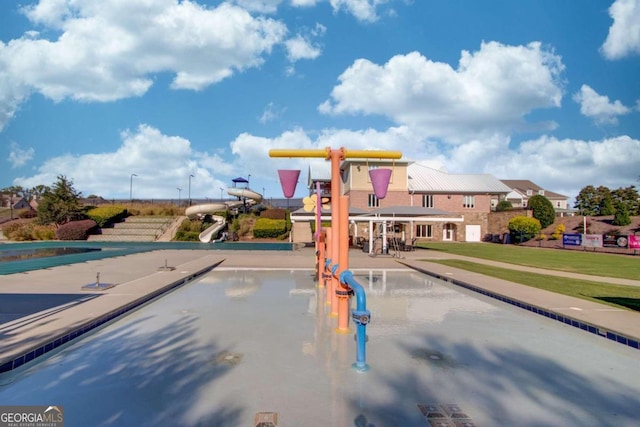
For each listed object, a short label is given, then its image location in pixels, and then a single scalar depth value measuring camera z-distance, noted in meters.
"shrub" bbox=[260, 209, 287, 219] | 35.91
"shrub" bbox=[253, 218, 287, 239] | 33.03
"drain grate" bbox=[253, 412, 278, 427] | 3.27
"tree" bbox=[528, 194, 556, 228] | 34.81
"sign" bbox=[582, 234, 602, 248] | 26.12
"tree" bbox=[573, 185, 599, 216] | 52.09
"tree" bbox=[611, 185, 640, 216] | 43.44
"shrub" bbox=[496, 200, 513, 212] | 49.22
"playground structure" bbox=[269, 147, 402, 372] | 4.60
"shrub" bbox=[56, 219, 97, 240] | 30.39
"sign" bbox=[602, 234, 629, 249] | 25.62
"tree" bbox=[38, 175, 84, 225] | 31.17
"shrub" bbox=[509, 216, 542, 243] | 33.12
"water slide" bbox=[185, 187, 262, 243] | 32.09
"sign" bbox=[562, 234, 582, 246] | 27.59
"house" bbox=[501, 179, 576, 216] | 65.94
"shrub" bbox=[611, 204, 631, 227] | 31.30
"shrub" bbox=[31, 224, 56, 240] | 29.58
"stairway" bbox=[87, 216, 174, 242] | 32.28
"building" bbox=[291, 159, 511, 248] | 36.44
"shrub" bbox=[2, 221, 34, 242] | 28.75
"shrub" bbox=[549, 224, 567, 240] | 32.03
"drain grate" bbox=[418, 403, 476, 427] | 3.34
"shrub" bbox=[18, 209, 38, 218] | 36.12
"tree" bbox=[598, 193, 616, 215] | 39.22
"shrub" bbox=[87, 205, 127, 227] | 33.25
